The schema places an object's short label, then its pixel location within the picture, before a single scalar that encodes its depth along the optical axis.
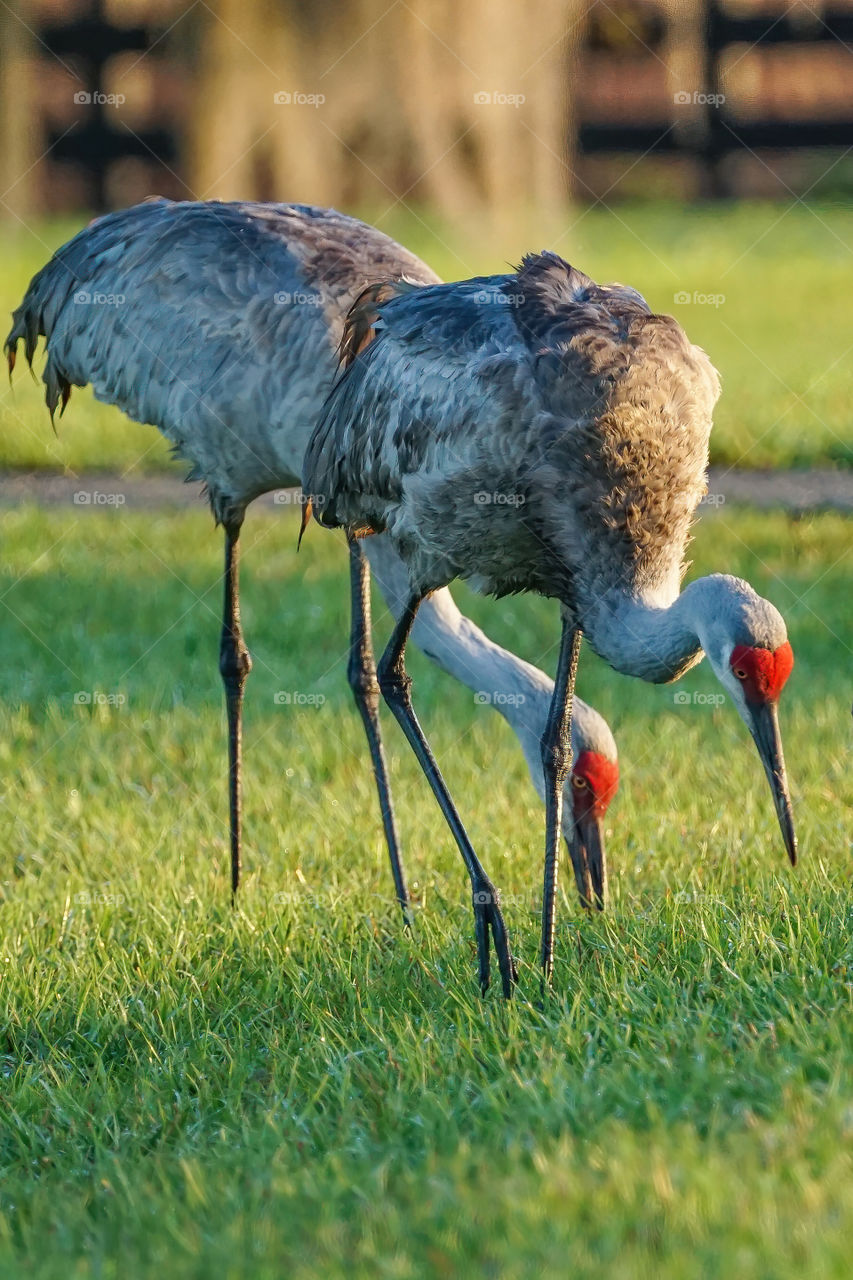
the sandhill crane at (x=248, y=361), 9.80
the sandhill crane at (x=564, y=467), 7.48
